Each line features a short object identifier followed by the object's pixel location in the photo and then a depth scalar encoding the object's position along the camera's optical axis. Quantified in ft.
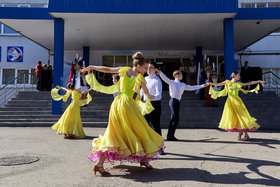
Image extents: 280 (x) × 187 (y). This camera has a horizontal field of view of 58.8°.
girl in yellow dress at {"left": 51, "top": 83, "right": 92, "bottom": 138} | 23.44
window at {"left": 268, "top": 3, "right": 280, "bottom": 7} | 67.14
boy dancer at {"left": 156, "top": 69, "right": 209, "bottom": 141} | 20.18
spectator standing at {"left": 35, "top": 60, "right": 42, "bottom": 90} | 50.70
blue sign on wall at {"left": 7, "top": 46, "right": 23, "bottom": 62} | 63.98
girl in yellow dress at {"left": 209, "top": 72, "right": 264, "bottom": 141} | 21.88
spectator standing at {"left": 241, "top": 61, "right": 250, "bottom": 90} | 51.80
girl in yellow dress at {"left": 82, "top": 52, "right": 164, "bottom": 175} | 11.56
